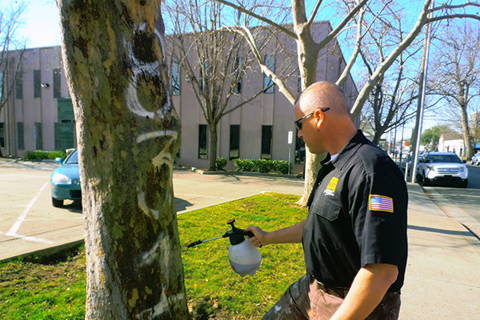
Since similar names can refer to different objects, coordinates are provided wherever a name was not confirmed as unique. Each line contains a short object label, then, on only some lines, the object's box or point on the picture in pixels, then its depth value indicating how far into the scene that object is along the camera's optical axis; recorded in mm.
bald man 1135
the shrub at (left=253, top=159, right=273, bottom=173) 18453
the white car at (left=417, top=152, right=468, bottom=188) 14406
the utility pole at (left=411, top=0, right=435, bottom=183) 14741
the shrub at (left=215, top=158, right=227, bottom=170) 19219
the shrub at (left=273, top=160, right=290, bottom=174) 18273
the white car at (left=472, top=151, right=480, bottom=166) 39844
